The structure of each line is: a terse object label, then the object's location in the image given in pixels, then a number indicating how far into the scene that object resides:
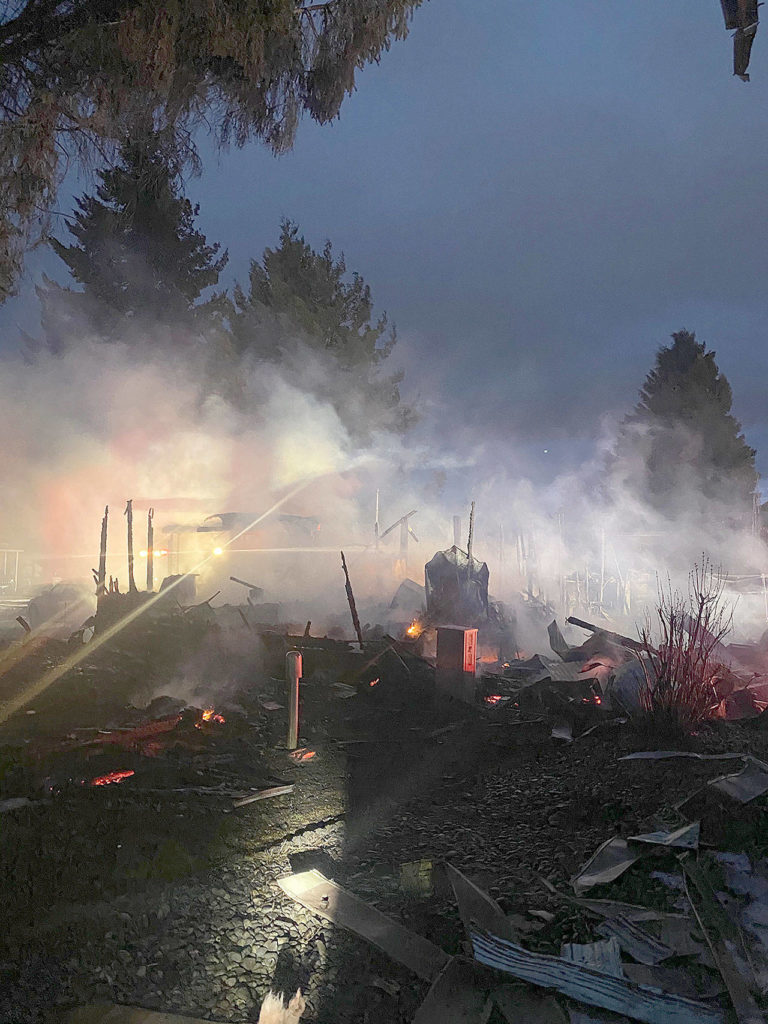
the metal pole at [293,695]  7.47
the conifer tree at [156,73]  4.91
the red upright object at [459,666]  9.27
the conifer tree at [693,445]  28.47
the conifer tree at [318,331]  31.69
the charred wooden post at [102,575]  14.16
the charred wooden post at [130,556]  14.11
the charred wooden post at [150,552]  16.59
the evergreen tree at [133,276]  28.64
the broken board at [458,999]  2.87
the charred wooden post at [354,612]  11.33
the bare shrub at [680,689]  6.22
